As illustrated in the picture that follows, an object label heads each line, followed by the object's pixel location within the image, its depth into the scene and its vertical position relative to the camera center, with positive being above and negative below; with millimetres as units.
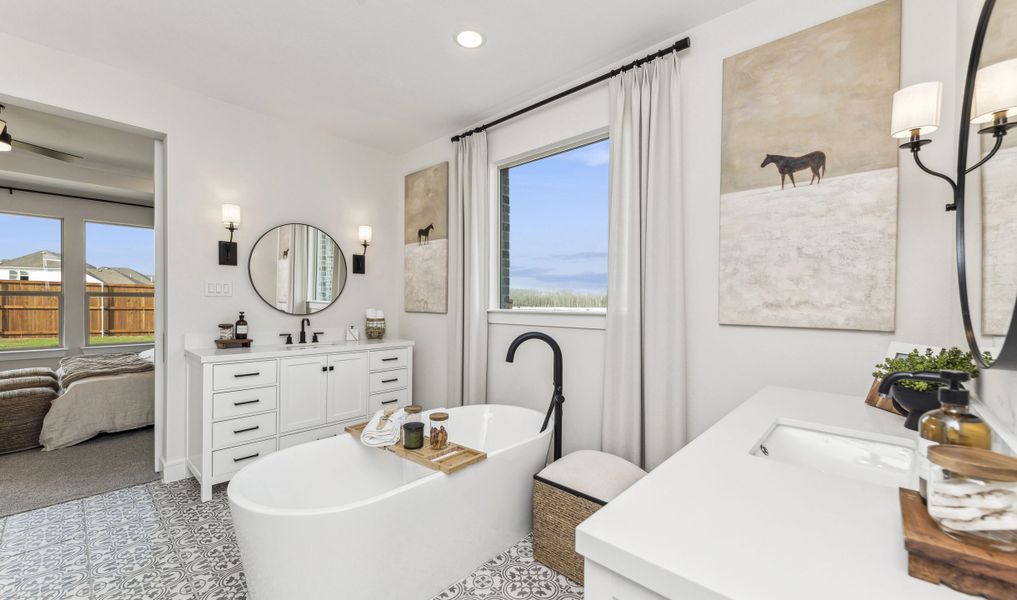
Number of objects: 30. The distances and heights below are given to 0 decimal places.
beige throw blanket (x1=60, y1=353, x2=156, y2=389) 3551 -630
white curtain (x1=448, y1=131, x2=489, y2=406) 3178 +186
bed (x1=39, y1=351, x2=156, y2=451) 3316 -869
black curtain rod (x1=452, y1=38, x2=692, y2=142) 2154 +1282
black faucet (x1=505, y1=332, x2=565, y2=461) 2332 -476
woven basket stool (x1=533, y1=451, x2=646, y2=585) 1763 -839
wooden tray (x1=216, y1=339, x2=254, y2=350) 2916 -327
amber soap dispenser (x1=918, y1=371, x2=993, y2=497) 640 -196
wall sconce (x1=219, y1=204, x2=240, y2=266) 3004 +491
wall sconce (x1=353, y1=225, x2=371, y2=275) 3775 +357
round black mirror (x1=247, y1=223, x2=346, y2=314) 3289 +224
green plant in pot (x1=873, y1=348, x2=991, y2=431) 1083 -220
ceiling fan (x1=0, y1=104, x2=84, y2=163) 2623 +1020
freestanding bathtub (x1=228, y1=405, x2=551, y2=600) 1375 -850
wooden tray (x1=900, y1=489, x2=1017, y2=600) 483 -310
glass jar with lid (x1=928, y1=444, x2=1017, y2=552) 505 -244
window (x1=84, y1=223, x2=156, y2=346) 5387 +165
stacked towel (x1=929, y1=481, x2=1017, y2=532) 507 -255
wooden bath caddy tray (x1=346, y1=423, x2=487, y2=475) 1737 -690
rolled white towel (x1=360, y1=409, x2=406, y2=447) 1966 -636
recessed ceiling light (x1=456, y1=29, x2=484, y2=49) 2227 +1374
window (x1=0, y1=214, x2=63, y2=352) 4906 +137
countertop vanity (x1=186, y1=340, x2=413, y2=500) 2553 -675
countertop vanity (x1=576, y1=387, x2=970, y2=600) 524 -347
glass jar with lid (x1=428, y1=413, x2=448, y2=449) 1956 -633
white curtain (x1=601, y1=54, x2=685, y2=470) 2162 +129
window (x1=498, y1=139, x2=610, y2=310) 2729 +461
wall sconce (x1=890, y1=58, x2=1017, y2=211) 856 +490
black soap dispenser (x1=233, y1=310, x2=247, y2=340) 3062 -241
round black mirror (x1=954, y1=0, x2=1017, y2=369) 835 +277
